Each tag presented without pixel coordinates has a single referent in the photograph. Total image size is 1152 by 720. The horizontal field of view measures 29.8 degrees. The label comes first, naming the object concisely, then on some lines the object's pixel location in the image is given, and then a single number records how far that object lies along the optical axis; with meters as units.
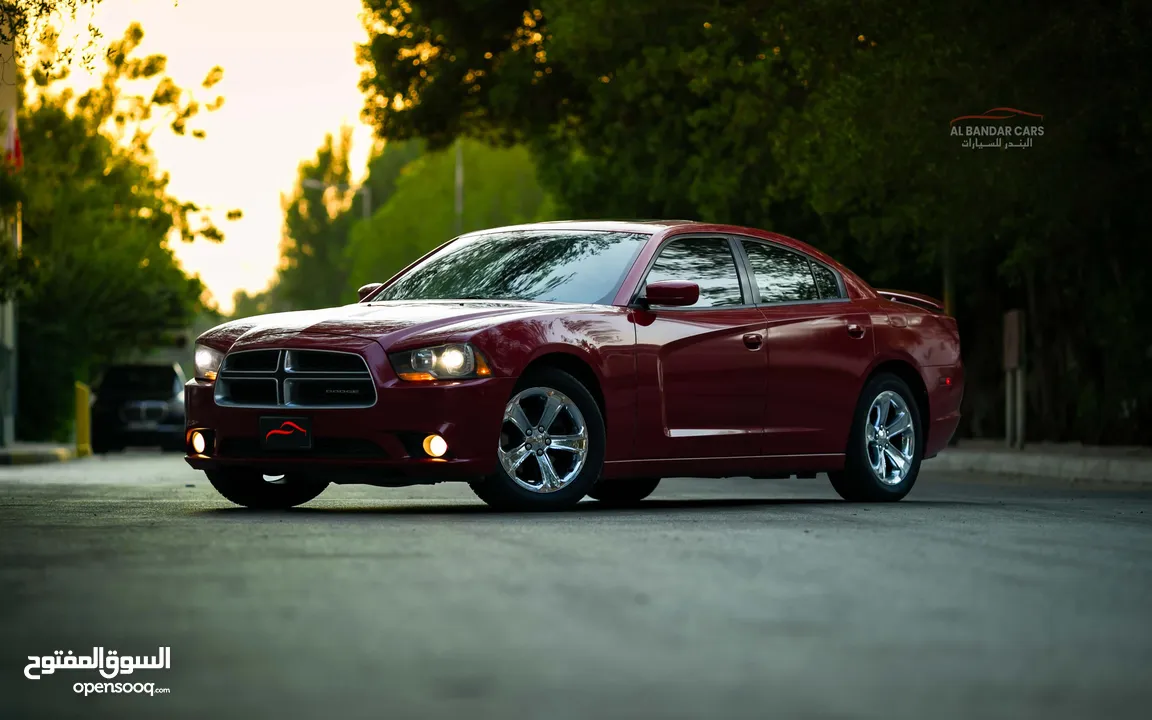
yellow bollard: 36.31
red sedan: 11.04
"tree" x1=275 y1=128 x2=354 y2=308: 133.25
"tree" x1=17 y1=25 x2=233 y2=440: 39.69
